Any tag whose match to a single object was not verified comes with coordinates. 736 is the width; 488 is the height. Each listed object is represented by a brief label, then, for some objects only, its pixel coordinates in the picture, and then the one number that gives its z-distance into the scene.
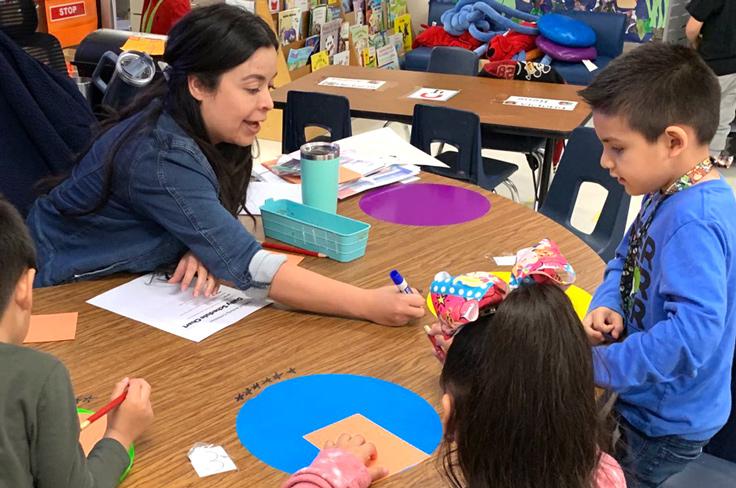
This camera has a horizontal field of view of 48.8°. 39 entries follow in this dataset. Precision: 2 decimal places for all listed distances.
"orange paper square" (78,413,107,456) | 1.19
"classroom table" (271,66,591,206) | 3.29
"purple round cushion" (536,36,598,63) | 5.86
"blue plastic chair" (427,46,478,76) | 4.39
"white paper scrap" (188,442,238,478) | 1.13
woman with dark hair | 1.56
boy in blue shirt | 1.31
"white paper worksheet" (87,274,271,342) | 1.51
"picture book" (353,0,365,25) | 6.30
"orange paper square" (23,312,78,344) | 1.46
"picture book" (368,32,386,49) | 6.48
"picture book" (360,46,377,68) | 6.35
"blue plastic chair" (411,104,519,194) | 3.18
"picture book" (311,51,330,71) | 5.73
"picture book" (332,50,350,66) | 6.05
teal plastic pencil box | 1.78
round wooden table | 1.16
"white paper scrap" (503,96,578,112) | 3.50
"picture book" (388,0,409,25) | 6.83
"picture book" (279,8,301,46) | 5.38
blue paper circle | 1.18
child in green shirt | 0.90
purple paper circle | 2.06
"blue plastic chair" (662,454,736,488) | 1.50
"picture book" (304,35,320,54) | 5.67
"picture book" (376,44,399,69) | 6.55
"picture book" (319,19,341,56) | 5.86
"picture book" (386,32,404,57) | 6.82
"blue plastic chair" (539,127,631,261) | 2.59
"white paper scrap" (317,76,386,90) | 3.88
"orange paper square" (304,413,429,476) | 1.17
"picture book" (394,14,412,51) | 7.00
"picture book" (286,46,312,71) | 5.51
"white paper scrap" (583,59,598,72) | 5.68
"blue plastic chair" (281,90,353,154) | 3.37
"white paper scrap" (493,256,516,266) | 1.79
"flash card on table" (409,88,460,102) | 3.65
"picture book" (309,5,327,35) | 5.72
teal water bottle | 1.93
